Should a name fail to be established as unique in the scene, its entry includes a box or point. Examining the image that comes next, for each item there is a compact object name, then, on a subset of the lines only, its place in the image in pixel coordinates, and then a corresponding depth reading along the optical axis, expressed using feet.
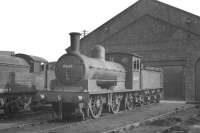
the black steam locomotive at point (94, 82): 39.29
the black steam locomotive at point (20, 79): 46.57
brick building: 79.61
